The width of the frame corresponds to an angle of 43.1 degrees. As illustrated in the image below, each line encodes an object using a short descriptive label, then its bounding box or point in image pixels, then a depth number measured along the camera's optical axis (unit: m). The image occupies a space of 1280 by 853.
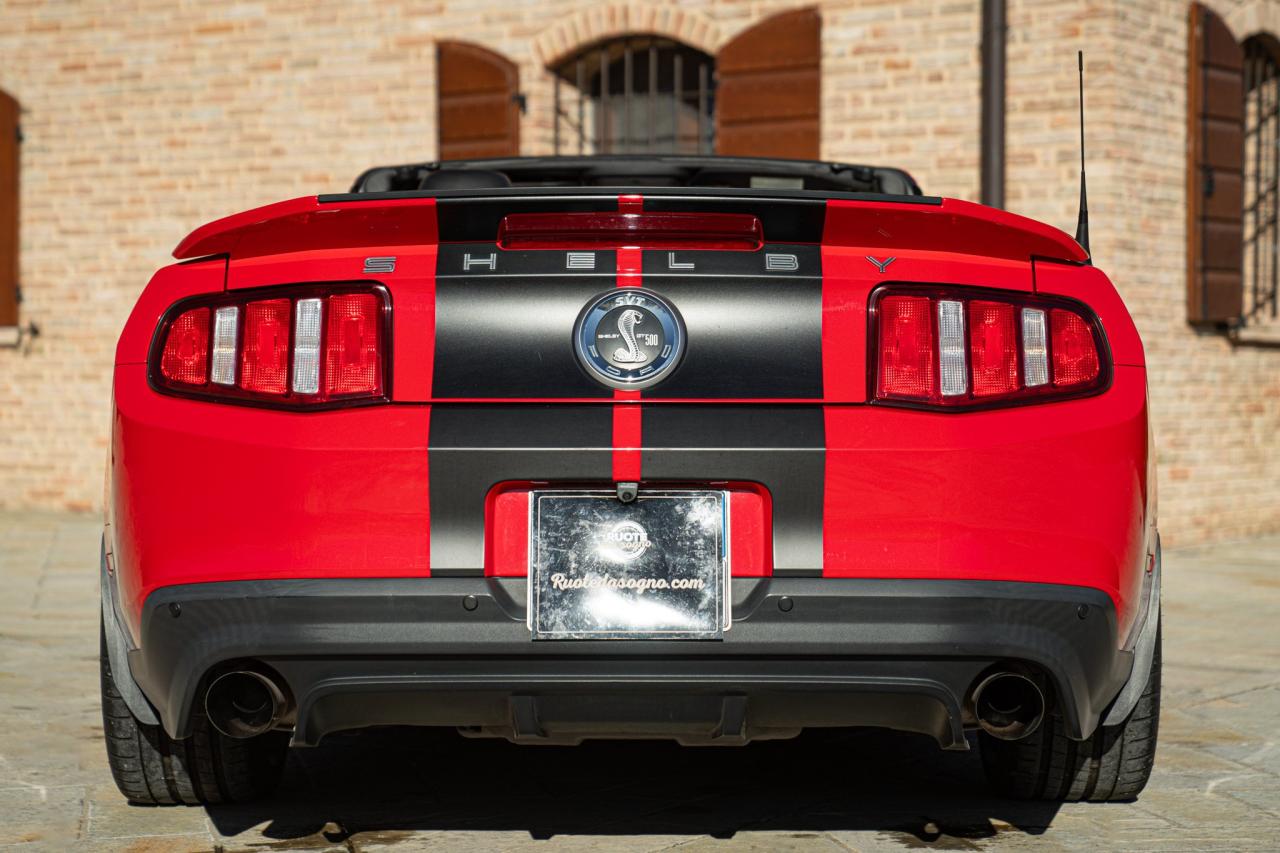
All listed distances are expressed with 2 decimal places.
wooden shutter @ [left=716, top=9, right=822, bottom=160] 9.94
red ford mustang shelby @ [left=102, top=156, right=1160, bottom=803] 2.65
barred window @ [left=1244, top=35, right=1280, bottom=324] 10.72
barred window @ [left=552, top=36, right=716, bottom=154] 10.61
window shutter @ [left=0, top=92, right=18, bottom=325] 11.63
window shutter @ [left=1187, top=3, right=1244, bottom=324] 9.82
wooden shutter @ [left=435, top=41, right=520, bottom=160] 10.55
